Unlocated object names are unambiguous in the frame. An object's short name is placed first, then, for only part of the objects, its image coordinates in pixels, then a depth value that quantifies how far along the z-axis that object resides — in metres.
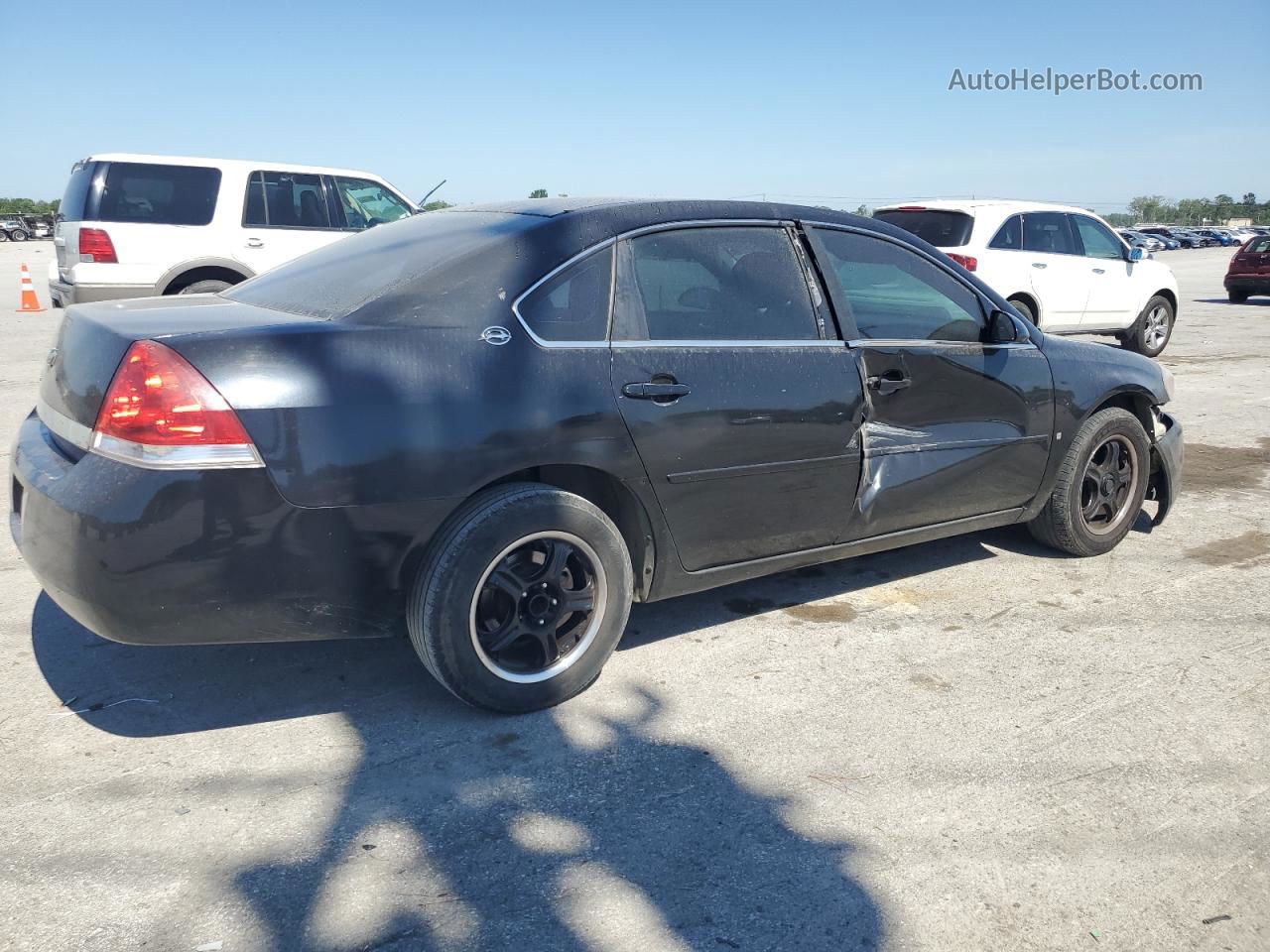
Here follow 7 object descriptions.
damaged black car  2.85
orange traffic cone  14.73
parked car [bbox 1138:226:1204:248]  58.25
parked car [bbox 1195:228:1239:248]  61.53
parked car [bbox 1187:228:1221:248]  60.38
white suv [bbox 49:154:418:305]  9.56
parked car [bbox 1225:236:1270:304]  20.55
